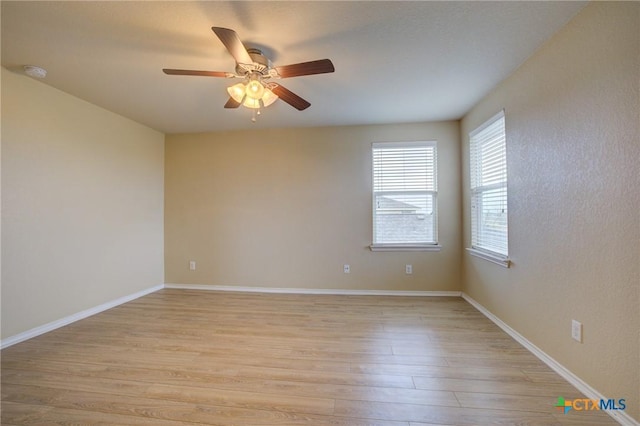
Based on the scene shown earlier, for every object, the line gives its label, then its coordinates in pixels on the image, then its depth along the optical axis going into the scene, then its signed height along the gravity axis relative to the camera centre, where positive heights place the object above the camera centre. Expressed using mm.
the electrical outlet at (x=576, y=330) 1668 -759
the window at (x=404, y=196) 3582 +265
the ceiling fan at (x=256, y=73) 1583 +983
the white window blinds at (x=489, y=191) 2562 +258
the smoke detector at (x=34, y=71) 2150 +1230
